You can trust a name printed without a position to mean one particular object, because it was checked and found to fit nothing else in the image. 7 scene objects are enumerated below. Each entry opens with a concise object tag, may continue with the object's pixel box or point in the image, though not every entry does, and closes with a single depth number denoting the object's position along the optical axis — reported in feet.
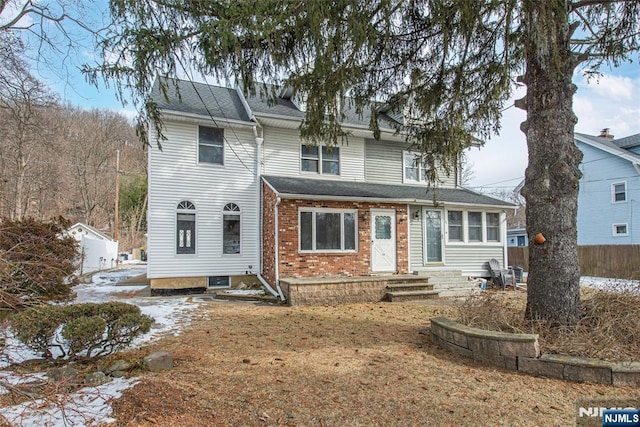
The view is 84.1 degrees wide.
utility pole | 74.54
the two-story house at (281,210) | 33.99
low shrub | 12.44
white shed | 59.06
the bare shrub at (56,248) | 18.71
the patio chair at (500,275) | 39.52
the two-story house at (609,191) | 56.03
